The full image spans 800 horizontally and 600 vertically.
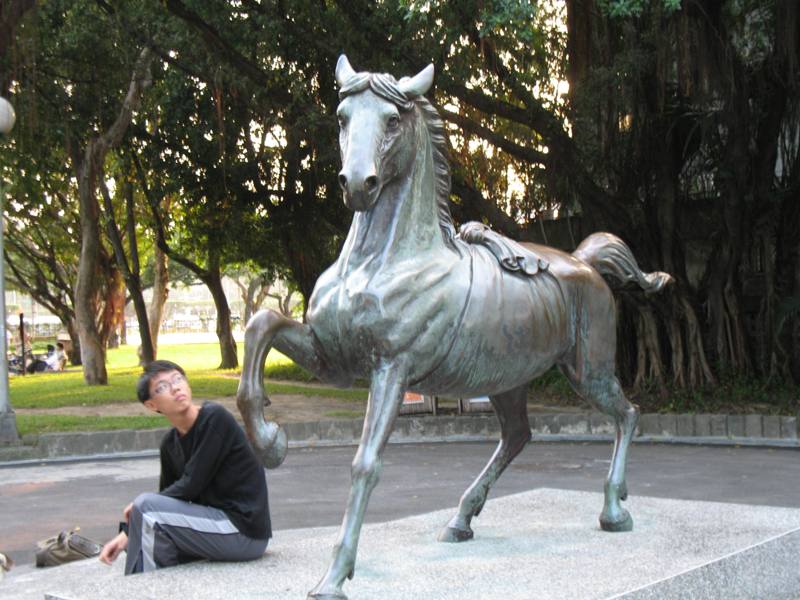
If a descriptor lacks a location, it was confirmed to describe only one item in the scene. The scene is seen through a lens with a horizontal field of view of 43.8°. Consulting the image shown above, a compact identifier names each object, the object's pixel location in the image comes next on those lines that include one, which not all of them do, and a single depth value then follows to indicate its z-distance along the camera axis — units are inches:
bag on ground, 233.8
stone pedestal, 152.1
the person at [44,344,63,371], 1227.4
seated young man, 170.2
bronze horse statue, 153.3
